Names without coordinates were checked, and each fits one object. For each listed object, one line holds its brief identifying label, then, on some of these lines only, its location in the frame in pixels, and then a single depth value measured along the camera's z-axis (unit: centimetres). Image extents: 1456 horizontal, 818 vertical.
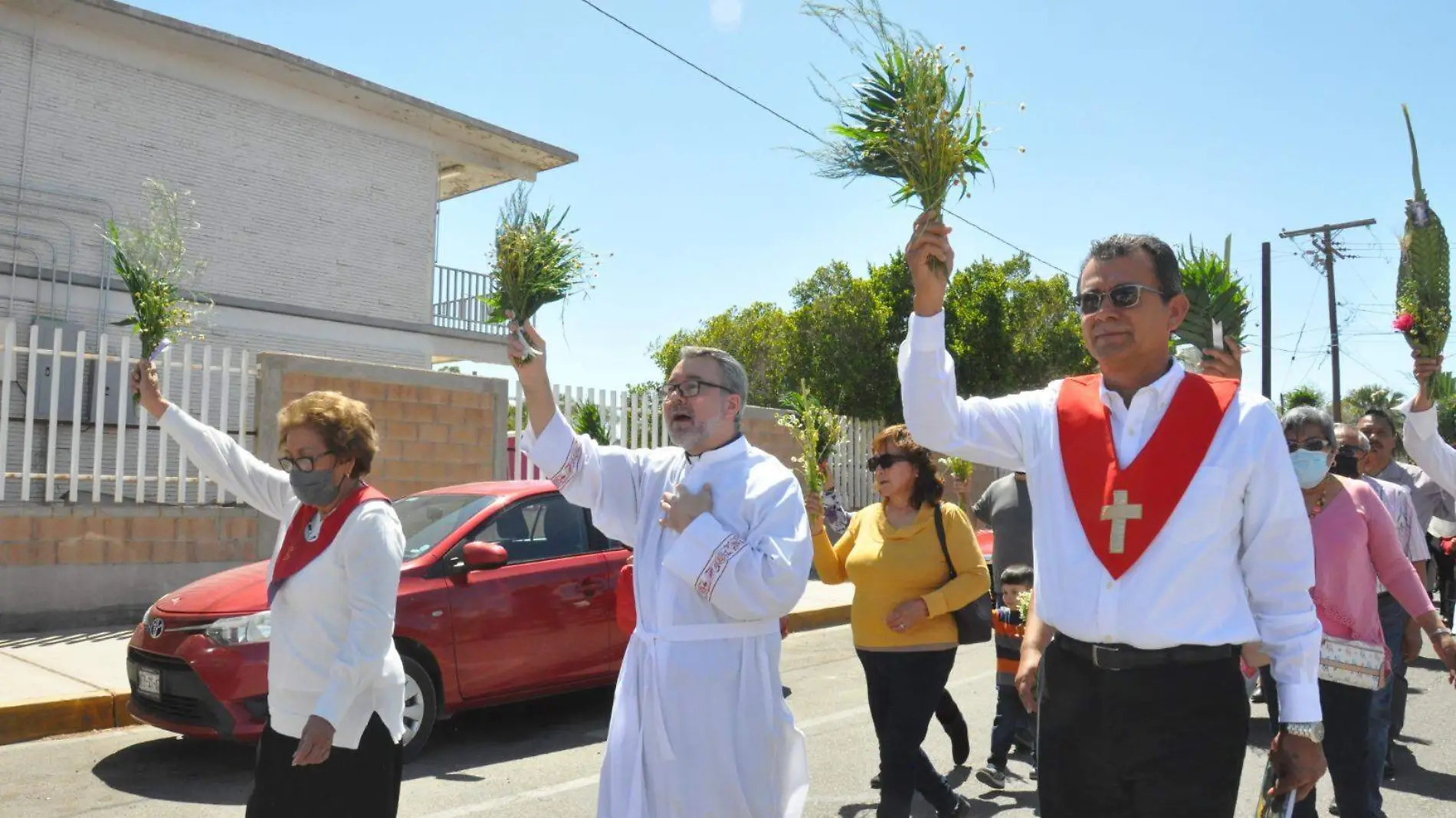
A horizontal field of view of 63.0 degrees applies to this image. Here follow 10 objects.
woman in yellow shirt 503
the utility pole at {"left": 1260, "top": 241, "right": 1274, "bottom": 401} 2650
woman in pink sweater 448
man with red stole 274
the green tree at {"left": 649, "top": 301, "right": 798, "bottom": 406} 4206
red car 646
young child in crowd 639
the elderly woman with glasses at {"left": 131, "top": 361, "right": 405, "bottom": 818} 346
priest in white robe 338
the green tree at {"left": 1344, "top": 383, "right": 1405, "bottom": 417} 3125
